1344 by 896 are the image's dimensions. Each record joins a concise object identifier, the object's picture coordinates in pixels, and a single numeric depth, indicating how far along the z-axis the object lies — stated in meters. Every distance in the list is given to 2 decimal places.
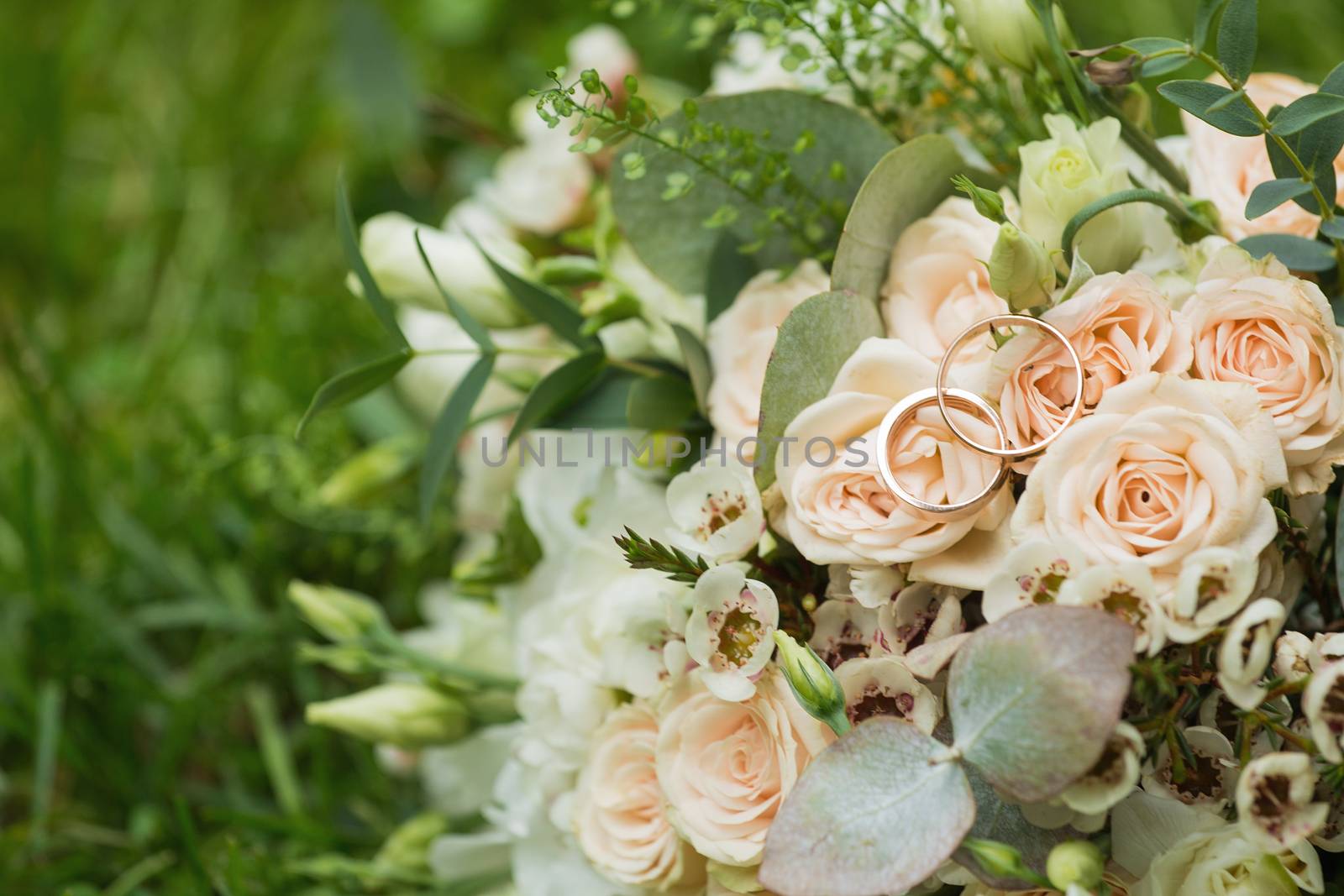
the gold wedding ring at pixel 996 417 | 0.63
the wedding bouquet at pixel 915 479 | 0.62
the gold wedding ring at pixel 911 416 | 0.64
